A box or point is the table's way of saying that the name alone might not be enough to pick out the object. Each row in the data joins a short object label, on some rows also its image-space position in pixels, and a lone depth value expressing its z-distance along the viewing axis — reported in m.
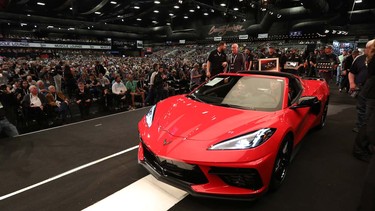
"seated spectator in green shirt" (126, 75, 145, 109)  8.25
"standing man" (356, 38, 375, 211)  1.84
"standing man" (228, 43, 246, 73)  6.27
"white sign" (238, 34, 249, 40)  27.00
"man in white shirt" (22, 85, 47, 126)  5.68
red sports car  2.05
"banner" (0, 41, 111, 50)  23.33
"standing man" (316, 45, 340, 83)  7.35
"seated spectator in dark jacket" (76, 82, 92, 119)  6.74
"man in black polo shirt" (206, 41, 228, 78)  6.13
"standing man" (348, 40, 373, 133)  4.14
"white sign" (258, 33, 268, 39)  24.51
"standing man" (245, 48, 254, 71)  7.79
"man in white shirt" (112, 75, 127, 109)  7.75
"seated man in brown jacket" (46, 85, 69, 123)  6.24
